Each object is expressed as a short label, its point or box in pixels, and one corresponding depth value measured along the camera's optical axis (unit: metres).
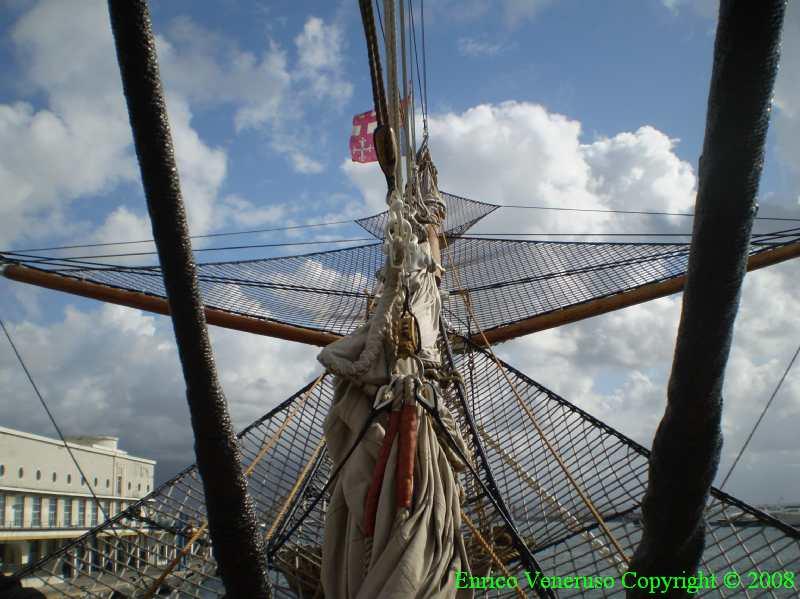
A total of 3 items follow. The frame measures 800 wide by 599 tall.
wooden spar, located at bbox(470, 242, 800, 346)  6.01
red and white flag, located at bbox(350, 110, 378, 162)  10.08
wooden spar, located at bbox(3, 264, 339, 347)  5.11
